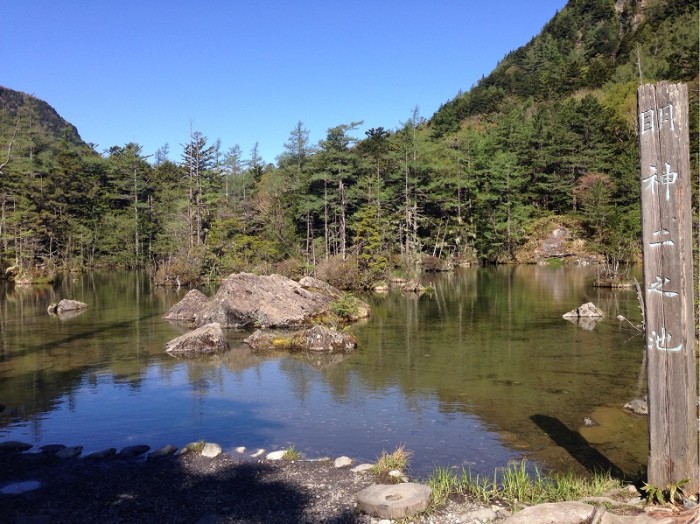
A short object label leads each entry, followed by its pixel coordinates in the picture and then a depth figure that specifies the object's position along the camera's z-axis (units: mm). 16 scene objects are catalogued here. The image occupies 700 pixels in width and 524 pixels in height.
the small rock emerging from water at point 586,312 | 15758
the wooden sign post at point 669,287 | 4070
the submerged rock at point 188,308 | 17703
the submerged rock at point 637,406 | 7625
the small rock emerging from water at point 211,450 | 6315
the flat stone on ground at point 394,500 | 4355
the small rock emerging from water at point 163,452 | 6297
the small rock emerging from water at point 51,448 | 6520
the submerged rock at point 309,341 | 12641
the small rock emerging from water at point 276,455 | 6195
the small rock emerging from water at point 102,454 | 6285
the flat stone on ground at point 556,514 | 3760
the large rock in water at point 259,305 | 16078
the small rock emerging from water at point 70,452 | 6340
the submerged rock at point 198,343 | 12656
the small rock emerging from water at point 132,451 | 6406
